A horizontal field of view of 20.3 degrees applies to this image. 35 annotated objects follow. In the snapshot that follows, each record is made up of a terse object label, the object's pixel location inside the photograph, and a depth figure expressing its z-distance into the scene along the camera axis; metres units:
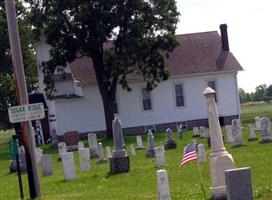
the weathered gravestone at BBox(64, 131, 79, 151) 41.14
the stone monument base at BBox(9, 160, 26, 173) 30.02
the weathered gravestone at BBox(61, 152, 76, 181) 22.86
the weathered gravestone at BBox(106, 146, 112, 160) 28.37
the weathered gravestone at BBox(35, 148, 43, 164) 31.57
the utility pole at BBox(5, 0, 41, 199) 17.39
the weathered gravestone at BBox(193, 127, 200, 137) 41.06
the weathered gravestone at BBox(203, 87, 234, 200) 14.70
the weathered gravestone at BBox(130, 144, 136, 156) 31.81
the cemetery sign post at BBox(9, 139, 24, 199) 18.03
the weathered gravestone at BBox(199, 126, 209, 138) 37.90
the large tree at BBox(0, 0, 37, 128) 62.38
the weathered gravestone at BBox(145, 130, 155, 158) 28.80
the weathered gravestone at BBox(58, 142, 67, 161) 32.47
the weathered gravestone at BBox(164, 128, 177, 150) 33.19
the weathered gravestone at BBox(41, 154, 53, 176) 26.05
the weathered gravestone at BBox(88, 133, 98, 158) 32.09
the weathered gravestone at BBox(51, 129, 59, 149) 46.98
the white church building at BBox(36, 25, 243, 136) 53.91
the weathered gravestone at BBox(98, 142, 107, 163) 28.74
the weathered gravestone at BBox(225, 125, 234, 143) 32.72
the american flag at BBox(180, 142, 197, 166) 15.98
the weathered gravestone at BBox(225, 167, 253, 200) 11.80
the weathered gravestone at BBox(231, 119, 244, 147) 29.86
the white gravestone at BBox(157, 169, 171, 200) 13.85
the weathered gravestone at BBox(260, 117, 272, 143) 29.55
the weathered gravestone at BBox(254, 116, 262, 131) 38.35
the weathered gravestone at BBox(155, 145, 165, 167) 23.70
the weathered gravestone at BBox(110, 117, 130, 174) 23.06
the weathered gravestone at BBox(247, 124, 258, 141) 32.22
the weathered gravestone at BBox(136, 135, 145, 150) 35.47
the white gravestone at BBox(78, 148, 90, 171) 25.69
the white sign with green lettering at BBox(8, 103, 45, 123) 17.17
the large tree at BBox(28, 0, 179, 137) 47.03
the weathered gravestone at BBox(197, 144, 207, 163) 22.99
